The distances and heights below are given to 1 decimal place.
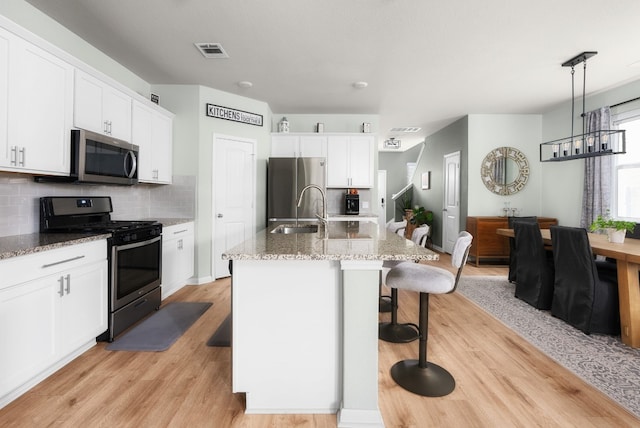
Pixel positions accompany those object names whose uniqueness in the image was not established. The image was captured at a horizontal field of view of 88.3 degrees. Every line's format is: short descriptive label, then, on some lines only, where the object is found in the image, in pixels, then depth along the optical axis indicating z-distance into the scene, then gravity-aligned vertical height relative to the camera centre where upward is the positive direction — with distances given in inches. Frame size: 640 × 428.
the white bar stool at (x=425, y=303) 78.0 -22.7
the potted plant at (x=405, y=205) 334.1 +4.1
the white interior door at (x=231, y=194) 175.9 +6.9
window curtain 170.4 +16.8
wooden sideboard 213.9 -19.0
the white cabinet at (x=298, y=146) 211.9 +40.0
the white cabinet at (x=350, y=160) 213.5 +31.2
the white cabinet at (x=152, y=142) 137.8 +28.9
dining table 97.3 -24.5
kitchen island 67.1 -25.5
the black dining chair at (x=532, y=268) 130.4 -23.5
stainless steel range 102.2 -14.6
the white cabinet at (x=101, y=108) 103.0 +33.6
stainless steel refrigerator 194.1 +14.5
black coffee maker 214.7 +2.7
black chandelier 133.4 +29.6
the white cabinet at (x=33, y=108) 79.2 +25.6
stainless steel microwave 100.9 +15.8
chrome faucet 109.0 -1.8
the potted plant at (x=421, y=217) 295.0 -7.3
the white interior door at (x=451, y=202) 246.7 +5.8
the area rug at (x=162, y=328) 99.4 -41.9
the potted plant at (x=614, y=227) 113.9 -5.7
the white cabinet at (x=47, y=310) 68.9 -25.6
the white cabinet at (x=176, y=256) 139.7 -23.0
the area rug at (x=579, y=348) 78.3 -40.8
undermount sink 121.6 -8.0
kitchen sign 173.3 +51.1
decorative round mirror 223.9 +27.2
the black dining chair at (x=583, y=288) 105.7 -25.3
